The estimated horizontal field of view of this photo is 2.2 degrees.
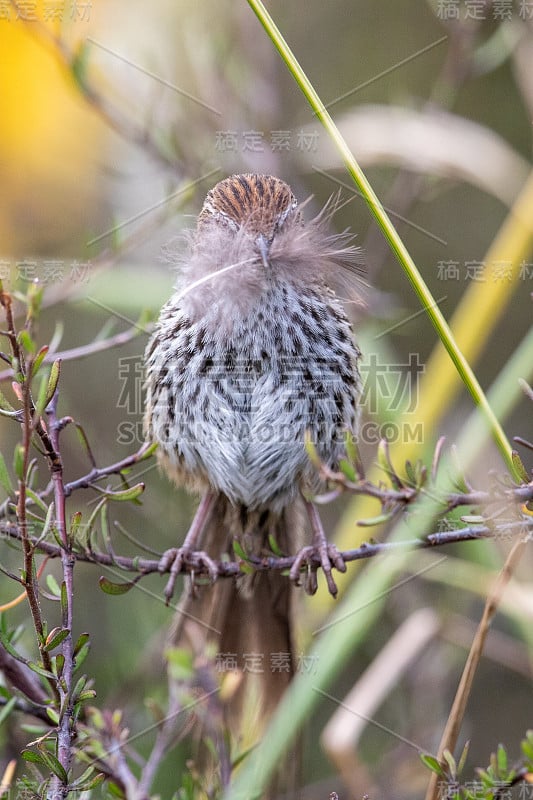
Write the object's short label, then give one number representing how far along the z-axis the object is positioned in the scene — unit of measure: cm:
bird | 317
